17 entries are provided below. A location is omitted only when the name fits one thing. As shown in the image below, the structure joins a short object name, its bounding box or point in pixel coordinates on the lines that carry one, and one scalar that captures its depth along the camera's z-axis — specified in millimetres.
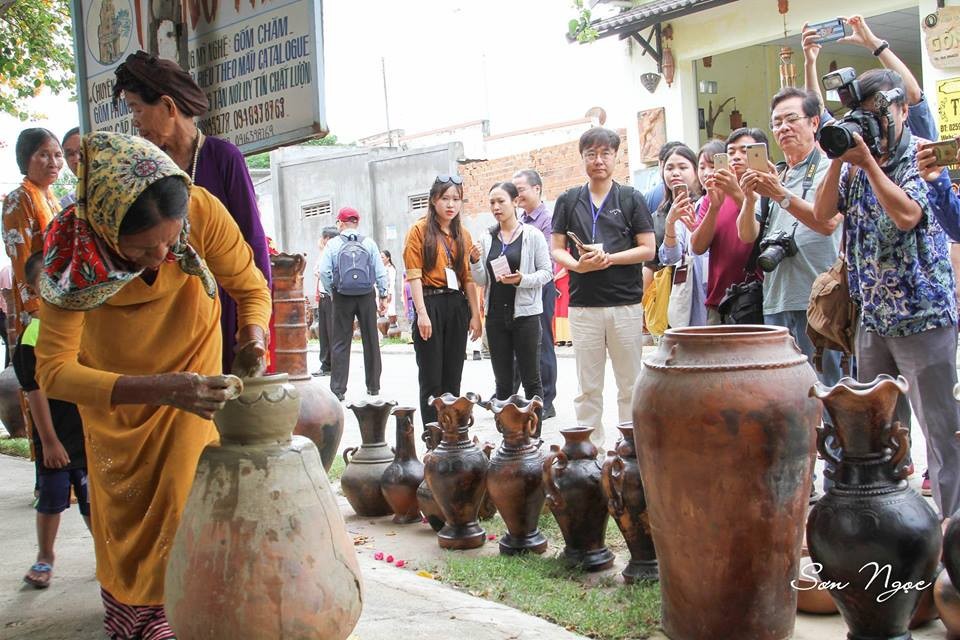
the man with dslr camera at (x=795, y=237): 4648
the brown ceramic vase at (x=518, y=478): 4266
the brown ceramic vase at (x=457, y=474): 4488
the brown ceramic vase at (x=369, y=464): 5188
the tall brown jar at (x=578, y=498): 3992
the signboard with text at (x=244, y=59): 3998
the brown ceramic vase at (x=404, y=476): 4984
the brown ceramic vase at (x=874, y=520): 2812
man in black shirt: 5648
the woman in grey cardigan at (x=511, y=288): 6711
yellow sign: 10766
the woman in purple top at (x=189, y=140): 3227
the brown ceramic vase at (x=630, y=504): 3693
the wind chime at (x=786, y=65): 12461
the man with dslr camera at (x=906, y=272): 3686
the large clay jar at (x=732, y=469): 2953
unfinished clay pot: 2467
